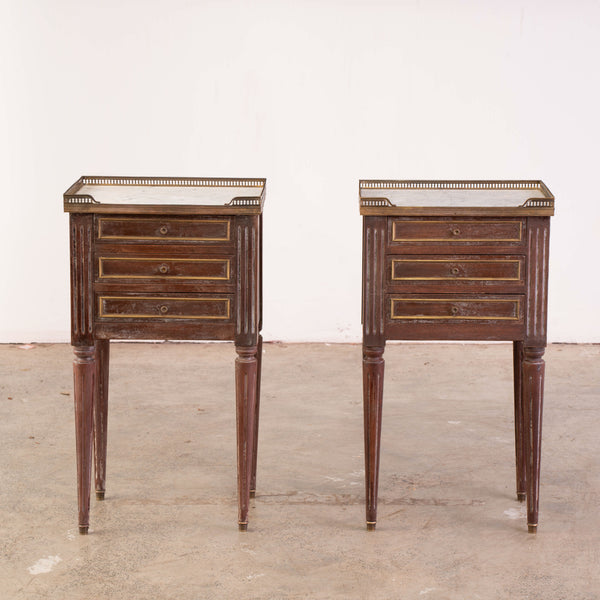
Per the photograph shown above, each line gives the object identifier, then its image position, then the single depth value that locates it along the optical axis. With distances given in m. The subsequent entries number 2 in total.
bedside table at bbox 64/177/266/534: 3.52
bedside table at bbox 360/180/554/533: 3.52
